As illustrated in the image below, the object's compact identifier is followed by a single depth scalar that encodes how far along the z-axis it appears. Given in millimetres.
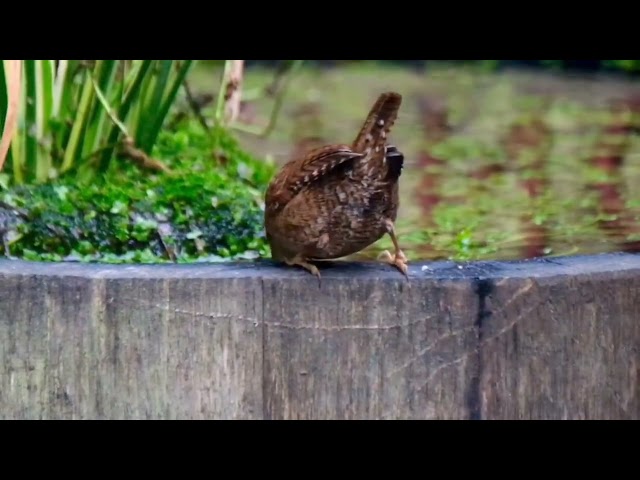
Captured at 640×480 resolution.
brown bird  7352
